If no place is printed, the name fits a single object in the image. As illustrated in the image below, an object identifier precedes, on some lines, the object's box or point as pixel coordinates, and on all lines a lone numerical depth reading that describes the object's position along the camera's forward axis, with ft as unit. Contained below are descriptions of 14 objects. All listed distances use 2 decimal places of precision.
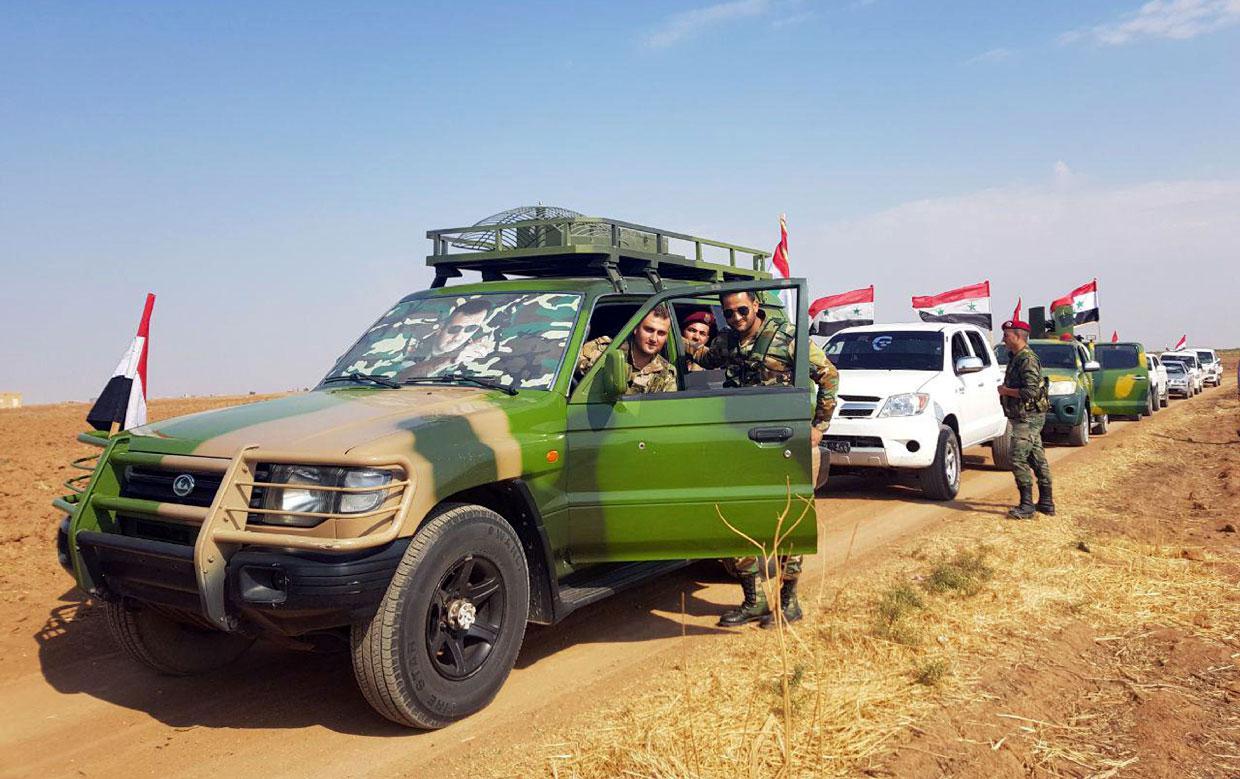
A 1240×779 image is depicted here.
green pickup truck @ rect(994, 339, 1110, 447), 46.70
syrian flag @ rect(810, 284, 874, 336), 57.21
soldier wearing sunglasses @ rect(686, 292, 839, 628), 17.52
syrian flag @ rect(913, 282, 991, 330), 61.67
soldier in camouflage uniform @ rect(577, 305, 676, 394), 17.20
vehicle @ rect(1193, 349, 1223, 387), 125.12
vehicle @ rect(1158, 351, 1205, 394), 107.10
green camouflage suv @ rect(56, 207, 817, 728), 11.69
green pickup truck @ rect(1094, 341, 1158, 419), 57.82
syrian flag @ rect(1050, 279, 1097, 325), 74.69
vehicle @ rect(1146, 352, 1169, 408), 75.51
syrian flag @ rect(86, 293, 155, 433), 18.08
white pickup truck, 30.30
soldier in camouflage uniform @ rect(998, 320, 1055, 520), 28.30
